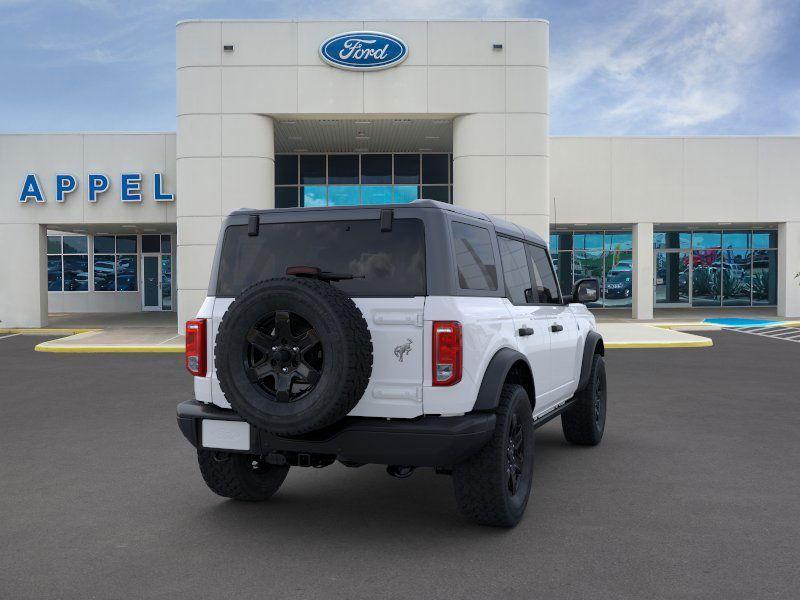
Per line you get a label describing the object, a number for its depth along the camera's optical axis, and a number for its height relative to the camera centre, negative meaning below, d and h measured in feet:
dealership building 65.41 +11.42
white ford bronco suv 13.70 -1.30
